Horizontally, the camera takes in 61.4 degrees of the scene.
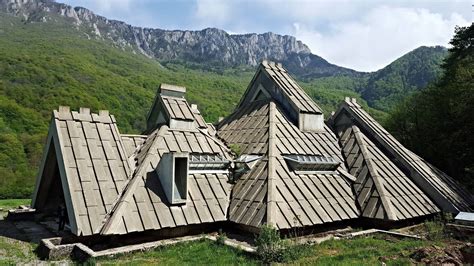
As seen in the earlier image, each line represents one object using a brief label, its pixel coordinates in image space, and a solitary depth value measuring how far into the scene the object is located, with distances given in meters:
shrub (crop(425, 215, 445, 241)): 10.91
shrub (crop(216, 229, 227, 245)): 10.12
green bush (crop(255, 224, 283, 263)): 8.64
